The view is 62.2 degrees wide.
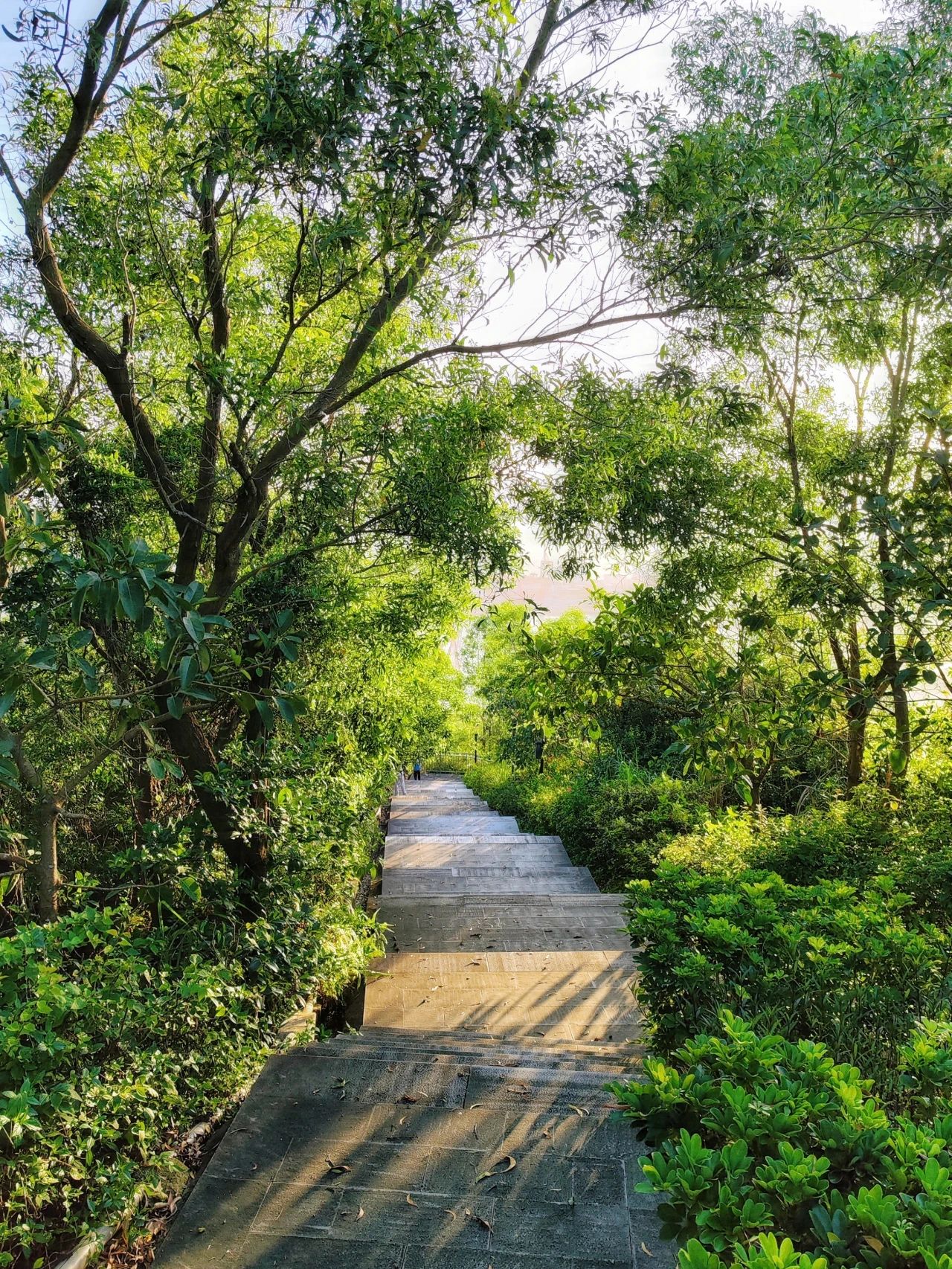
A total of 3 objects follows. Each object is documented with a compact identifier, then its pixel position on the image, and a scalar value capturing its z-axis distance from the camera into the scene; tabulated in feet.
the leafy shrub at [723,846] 16.61
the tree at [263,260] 8.71
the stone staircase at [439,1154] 6.97
